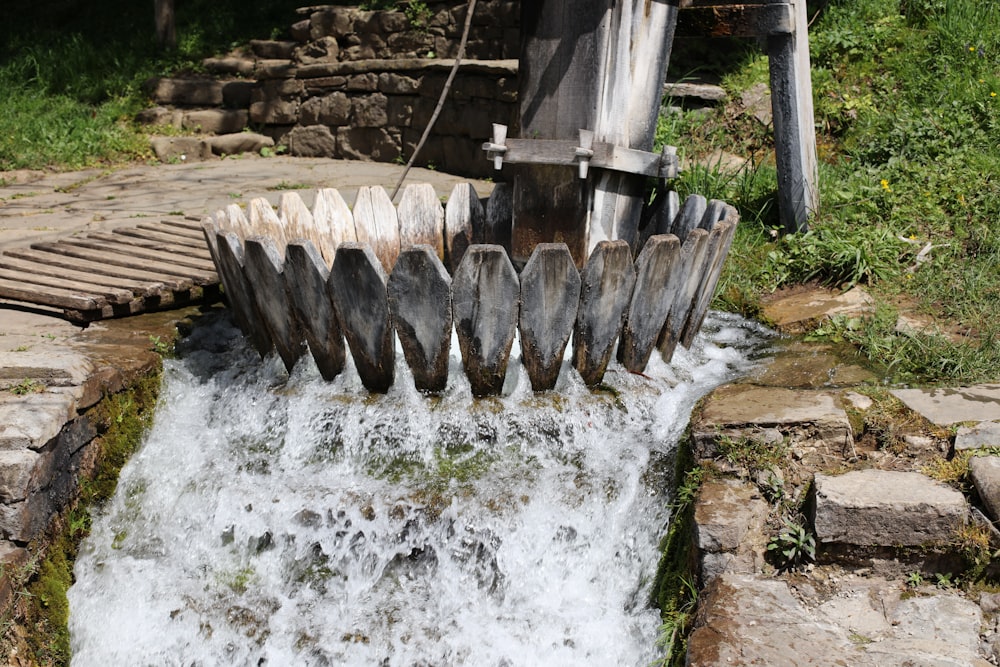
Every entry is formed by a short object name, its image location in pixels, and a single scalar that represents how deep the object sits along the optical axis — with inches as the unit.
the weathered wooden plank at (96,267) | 154.9
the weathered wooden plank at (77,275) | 150.4
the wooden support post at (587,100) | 141.3
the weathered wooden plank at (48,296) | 142.6
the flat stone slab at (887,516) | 91.9
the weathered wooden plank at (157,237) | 181.5
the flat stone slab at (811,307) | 151.9
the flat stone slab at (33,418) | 106.1
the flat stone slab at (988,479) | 93.4
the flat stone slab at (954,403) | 106.3
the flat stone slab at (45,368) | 118.3
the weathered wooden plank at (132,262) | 158.0
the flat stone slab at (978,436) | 100.7
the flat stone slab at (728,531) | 96.3
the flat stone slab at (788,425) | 105.0
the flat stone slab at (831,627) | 83.1
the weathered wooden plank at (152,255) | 163.3
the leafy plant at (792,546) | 94.7
